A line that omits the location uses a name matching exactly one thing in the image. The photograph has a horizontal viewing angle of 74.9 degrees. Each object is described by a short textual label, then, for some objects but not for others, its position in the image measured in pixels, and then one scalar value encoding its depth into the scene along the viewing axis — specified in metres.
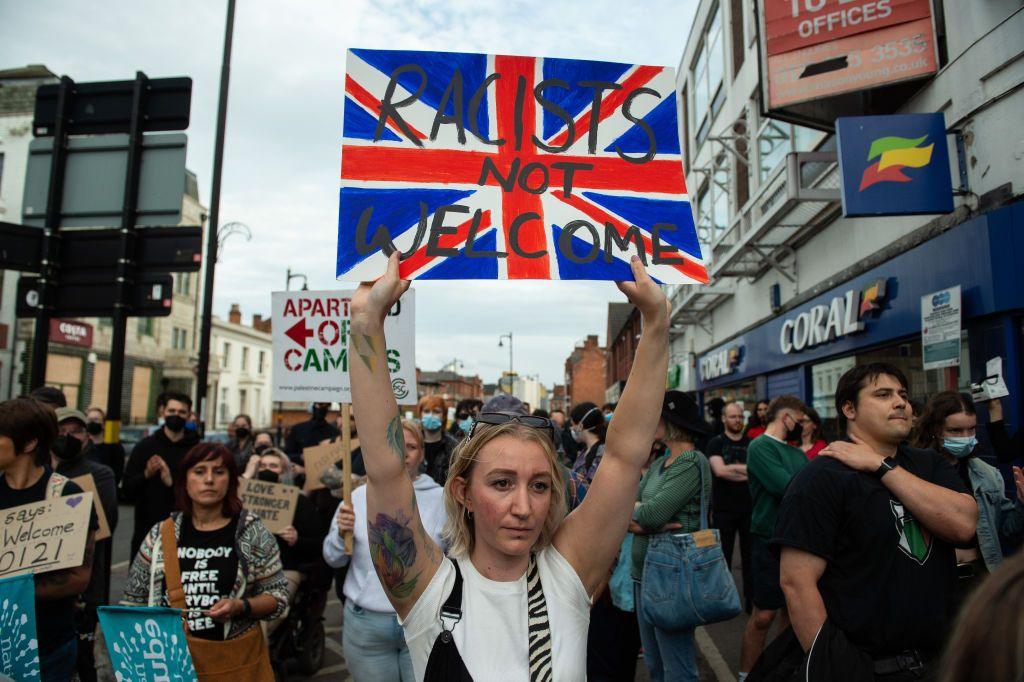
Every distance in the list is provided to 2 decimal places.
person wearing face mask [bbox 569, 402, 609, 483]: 5.08
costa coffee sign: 26.04
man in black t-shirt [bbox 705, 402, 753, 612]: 6.34
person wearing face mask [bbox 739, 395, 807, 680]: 4.48
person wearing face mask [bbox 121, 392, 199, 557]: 5.48
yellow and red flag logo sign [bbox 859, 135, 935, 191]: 7.15
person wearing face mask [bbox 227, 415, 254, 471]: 9.02
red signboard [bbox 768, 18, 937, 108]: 7.55
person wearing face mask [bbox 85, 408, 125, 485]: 6.39
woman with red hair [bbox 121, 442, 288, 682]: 3.15
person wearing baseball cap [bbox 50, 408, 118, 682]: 4.02
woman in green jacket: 3.71
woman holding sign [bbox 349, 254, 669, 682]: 1.73
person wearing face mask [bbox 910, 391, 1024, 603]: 3.75
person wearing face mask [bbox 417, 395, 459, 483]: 6.48
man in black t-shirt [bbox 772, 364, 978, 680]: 2.39
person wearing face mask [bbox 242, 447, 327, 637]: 5.06
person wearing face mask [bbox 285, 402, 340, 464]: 7.77
